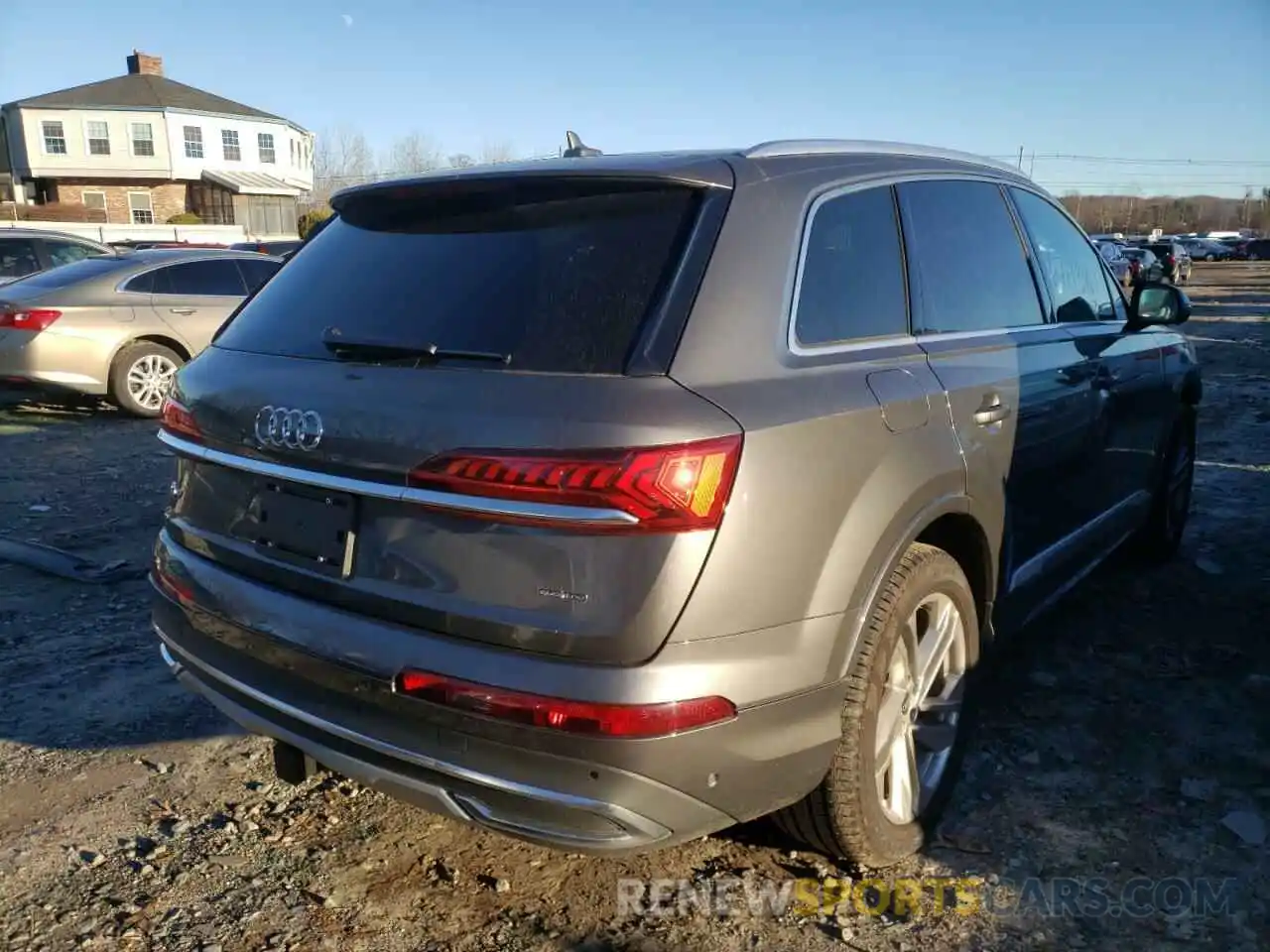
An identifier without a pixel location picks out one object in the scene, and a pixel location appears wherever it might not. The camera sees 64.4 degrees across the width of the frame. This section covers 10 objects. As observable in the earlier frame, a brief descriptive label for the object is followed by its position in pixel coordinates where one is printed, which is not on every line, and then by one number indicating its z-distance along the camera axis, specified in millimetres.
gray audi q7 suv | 2018
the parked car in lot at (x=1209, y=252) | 59781
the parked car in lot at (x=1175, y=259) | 35222
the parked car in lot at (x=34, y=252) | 11477
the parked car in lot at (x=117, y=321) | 8688
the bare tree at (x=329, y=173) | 74000
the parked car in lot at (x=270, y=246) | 18938
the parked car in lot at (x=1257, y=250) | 60344
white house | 46406
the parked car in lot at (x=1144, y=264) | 28106
